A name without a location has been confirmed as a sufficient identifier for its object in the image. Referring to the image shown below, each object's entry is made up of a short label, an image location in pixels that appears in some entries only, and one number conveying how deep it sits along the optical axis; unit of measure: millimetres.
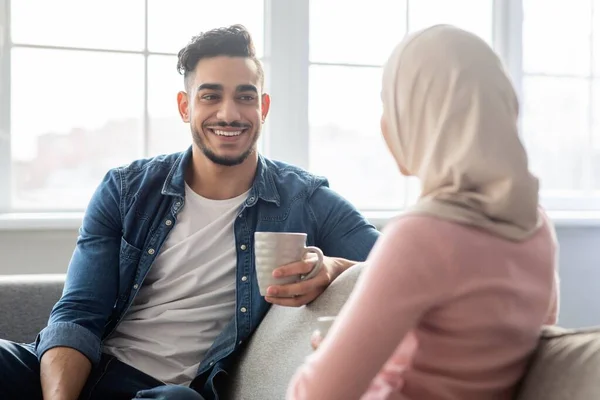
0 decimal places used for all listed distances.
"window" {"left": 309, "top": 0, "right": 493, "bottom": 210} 3371
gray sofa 1045
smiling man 2006
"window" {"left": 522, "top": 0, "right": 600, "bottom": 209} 3676
